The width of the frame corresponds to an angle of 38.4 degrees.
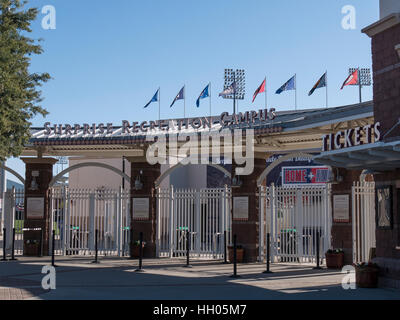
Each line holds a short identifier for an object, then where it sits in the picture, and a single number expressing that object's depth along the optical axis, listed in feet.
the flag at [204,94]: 88.22
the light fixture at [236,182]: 71.05
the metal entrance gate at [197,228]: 73.51
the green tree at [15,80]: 55.77
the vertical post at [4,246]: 69.00
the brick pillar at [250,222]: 70.18
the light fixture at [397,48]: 43.34
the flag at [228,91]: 90.40
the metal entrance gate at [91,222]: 77.61
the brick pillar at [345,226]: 61.33
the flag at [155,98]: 92.16
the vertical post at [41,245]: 77.51
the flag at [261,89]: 81.00
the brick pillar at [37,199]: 78.59
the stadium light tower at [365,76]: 204.64
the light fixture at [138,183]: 75.72
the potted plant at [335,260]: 60.75
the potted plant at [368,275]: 46.42
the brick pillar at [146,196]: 75.20
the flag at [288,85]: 84.48
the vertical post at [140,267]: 58.85
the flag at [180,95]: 89.40
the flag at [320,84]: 77.00
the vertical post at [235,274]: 53.95
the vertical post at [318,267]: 61.02
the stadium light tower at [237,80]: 184.65
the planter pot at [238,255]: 69.46
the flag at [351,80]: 79.82
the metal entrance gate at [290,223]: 65.82
